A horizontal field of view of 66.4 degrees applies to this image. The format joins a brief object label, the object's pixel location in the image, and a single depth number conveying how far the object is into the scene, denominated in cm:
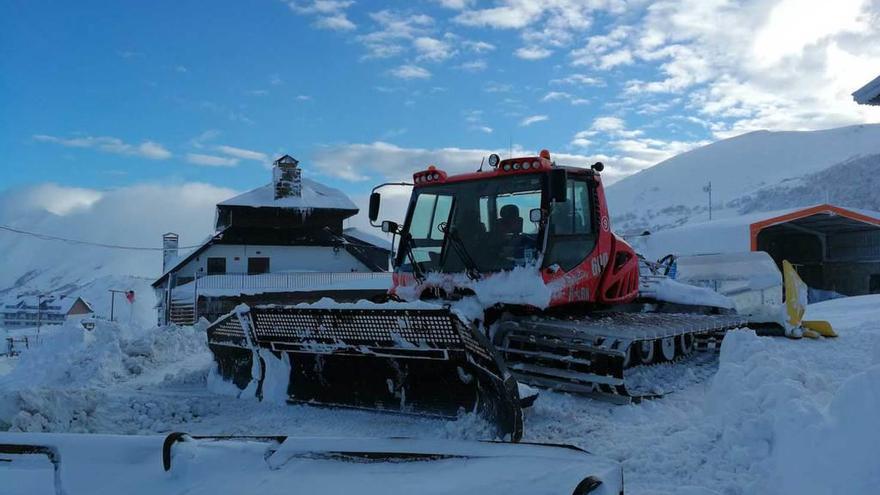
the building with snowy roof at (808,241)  2680
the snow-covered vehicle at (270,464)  247
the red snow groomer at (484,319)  483
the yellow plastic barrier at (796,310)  1023
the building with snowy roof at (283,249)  3106
